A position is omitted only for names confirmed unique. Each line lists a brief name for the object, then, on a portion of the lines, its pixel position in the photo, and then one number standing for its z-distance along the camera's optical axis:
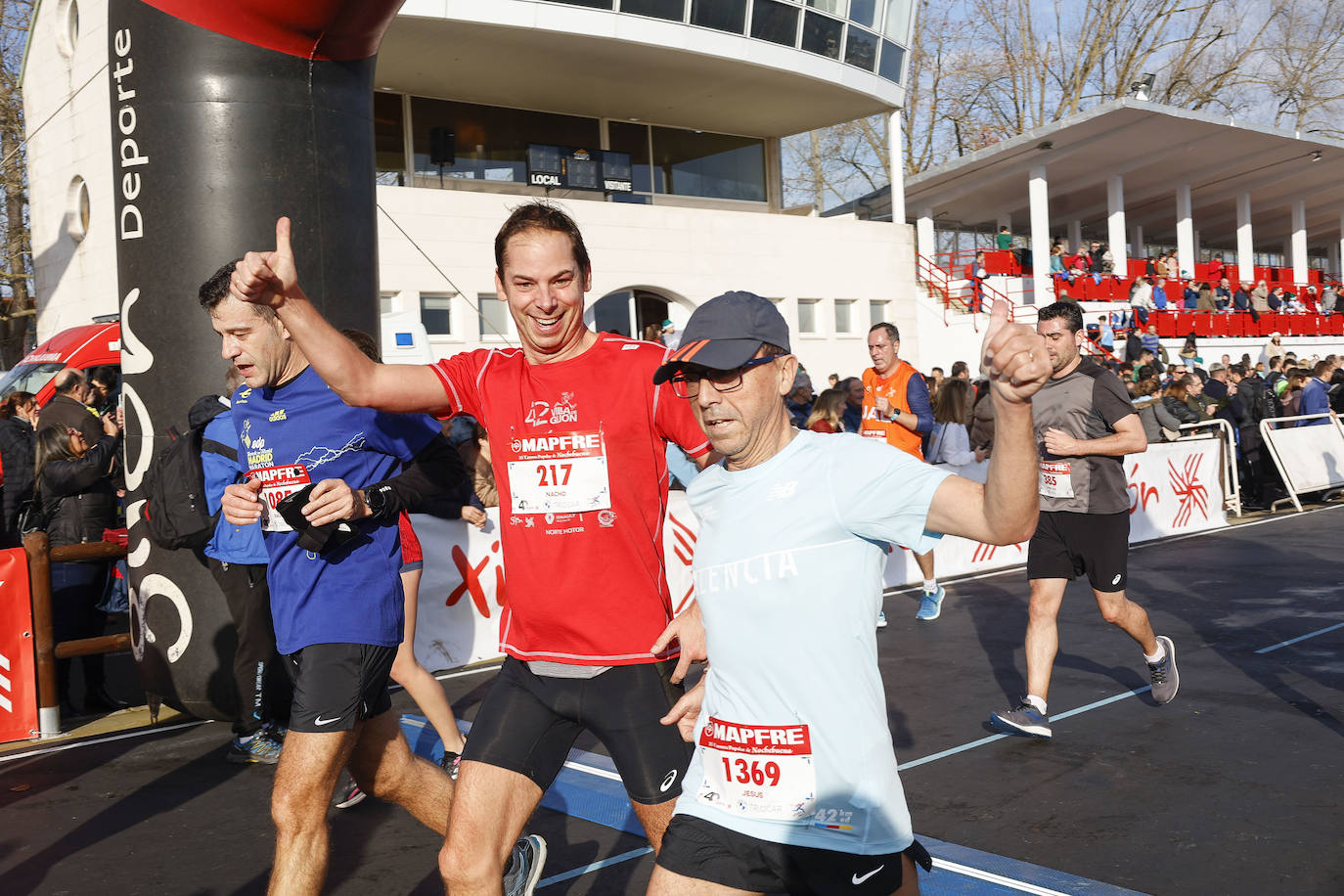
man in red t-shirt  3.05
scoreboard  22.55
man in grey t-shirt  5.98
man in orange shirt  8.73
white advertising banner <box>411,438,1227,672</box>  8.31
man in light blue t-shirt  2.35
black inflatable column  6.29
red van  12.38
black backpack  5.40
